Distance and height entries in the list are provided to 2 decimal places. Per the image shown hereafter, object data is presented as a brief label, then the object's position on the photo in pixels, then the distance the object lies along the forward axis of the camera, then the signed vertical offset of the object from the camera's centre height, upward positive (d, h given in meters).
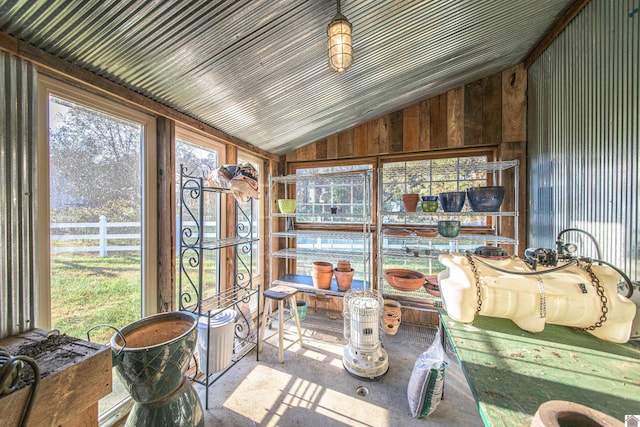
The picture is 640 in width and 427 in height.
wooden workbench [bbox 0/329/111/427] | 0.65 -0.55
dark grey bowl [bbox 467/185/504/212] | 1.77 +0.10
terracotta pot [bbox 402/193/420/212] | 2.06 +0.09
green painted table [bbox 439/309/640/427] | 0.66 -0.56
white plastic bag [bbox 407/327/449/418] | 1.43 -1.10
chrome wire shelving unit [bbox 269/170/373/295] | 2.45 -0.22
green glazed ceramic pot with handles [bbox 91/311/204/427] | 1.04 -0.74
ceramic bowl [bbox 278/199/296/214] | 2.43 +0.07
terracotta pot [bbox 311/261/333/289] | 2.34 -0.65
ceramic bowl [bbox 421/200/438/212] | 1.98 +0.05
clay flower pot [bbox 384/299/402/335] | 2.33 -1.09
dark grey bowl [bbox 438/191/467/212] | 1.86 +0.08
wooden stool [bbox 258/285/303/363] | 2.02 -0.91
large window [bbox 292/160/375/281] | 2.77 +0.05
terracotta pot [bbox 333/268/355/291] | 2.30 -0.68
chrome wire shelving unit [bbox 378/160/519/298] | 2.00 -0.18
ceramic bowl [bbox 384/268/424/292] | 2.12 -0.64
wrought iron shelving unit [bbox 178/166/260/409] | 1.68 -0.44
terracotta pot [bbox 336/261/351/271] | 2.36 -0.57
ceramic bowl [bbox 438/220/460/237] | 1.97 -0.15
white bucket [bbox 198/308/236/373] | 1.67 -0.95
